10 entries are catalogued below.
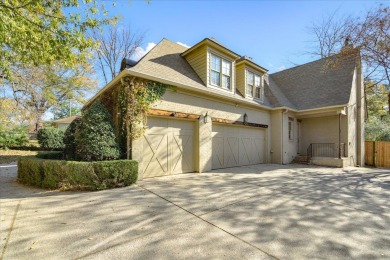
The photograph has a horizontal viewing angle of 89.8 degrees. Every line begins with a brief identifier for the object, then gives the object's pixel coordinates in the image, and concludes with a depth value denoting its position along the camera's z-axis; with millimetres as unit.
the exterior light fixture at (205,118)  8891
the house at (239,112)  7824
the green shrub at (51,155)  7946
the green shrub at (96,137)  6168
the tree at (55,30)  5664
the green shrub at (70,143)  7510
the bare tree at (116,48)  19375
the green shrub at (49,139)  16734
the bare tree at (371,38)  8961
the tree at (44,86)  13422
